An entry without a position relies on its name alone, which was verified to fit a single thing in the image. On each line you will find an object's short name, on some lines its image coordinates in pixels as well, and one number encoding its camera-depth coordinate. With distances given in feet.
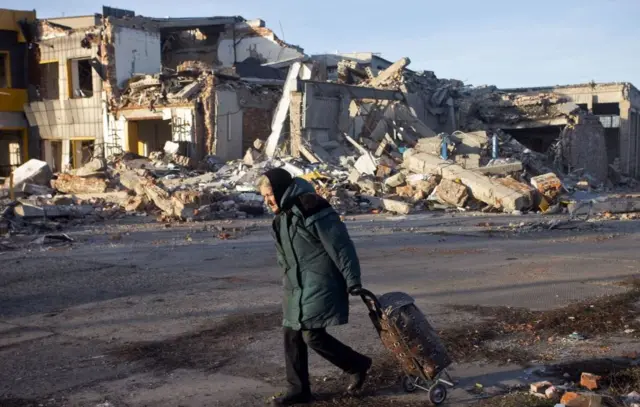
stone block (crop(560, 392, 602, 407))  12.91
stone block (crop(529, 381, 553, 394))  14.16
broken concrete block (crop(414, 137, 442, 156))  71.82
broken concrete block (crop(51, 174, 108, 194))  67.97
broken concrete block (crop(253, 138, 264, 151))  78.33
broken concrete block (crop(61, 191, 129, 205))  61.87
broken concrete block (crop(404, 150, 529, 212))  55.67
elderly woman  13.79
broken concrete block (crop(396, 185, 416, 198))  61.72
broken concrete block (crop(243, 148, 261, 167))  74.02
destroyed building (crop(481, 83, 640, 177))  95.30
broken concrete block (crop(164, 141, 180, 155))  78.28
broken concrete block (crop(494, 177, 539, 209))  55.93
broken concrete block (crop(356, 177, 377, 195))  63.00
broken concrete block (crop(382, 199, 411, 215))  56.70
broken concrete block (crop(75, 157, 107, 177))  70.03
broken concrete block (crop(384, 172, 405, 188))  64.49
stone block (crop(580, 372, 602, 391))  14.24
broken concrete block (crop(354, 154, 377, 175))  69.15
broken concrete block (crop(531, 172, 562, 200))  57.72
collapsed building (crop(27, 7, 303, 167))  80.69
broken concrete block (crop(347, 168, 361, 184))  64.49
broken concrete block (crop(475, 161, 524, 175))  63.05
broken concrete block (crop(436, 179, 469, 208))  58.95
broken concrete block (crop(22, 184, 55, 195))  69.77
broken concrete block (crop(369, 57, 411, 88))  90.02
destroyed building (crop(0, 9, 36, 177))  97.50
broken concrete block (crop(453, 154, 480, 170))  65.92
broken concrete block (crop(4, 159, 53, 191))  71.72
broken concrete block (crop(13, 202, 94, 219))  49.62
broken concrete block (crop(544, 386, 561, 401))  13.82
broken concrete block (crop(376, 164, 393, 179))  67.72
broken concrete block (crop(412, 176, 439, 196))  61.87
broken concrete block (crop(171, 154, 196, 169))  76.64
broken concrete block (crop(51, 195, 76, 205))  59.27
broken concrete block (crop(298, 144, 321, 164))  73.26
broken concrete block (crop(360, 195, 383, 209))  59.88
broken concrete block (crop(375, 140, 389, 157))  74.69
